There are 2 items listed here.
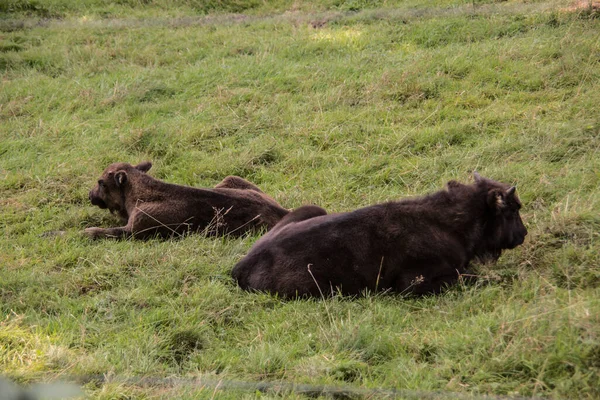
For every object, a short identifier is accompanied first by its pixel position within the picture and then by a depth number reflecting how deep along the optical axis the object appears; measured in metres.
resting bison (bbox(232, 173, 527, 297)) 14.36
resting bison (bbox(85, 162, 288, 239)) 18.23
